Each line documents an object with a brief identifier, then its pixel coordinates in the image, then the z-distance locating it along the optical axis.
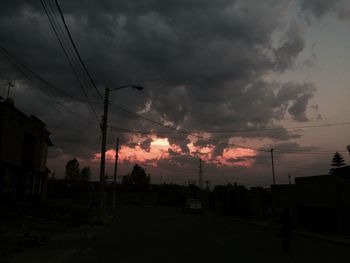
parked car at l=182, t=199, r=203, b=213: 42.34
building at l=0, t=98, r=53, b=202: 24.53
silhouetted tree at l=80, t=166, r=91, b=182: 164.77
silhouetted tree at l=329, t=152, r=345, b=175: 98.00
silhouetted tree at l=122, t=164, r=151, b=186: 143.91
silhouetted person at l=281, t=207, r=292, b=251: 13.60
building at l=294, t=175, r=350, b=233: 20.66
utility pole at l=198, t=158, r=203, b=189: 86.91
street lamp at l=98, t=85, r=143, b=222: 24.02
